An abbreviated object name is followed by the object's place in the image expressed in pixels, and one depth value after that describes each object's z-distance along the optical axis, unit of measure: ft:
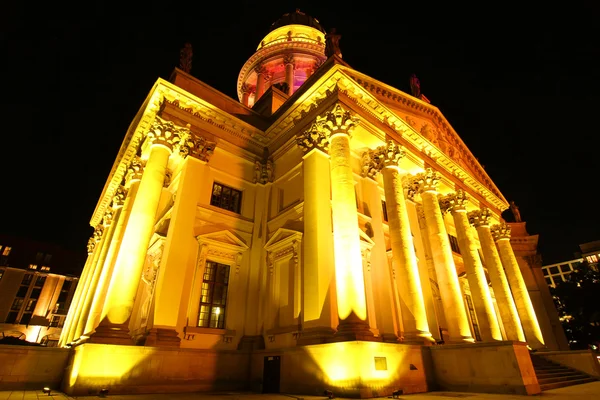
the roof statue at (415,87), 67.77
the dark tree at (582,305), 88.84
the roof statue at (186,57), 55.62
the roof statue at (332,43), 51.86
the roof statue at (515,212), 110.24
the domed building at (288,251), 33.30
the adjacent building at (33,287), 152.35
